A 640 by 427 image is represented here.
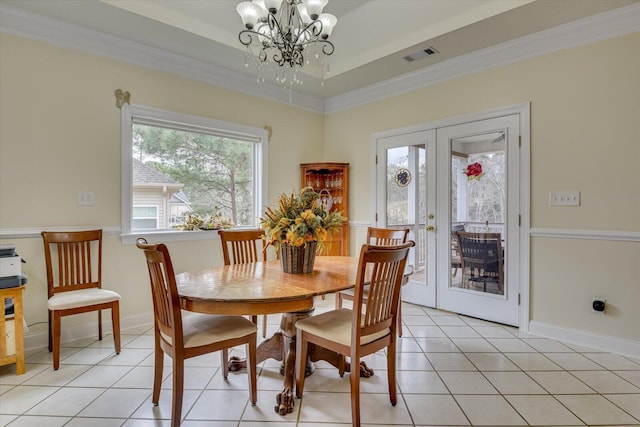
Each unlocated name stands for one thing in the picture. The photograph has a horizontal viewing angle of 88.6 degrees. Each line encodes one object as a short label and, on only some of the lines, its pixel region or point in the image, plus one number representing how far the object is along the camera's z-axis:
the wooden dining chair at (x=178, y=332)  1.61
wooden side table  2.19
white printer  2.19
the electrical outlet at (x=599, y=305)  2.63
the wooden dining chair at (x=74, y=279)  2.37
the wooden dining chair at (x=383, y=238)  2.82
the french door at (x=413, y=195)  3.71
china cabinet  4.42
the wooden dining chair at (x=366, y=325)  1.67
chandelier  2.15
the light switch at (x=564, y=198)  2.76
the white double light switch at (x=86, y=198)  2.87
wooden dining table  1.60
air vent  3.19
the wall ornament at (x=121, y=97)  3.02
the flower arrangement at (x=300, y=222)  2.04
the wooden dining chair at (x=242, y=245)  2.75
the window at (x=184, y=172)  3.20
